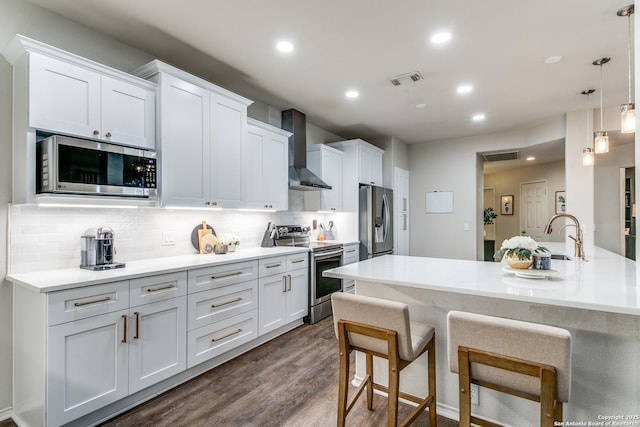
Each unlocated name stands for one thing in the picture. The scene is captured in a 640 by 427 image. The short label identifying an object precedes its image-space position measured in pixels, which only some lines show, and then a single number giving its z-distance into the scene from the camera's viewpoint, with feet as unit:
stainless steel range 12.78
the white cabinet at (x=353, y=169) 16.65
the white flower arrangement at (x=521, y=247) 6.34
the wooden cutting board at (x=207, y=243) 10.64
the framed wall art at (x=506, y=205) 27.53
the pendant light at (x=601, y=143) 9.27
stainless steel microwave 6.62
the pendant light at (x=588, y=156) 11.97
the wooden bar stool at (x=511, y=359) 4.13
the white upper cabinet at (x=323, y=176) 15.65
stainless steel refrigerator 16.39
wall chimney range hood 13.91
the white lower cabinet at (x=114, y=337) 5.99
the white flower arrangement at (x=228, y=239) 10.89
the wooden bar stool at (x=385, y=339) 5.33
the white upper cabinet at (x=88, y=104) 6.56
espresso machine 7.69
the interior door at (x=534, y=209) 24.63
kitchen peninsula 5.17
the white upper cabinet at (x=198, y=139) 8.61
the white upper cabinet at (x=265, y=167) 11.46
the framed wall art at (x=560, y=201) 23.15
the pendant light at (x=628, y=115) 6.95
